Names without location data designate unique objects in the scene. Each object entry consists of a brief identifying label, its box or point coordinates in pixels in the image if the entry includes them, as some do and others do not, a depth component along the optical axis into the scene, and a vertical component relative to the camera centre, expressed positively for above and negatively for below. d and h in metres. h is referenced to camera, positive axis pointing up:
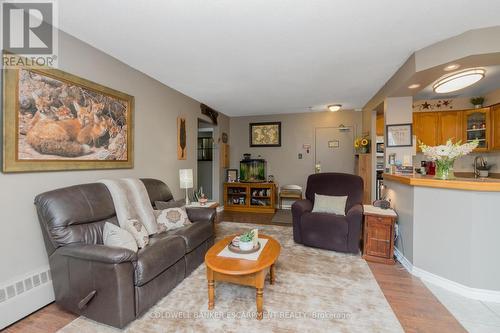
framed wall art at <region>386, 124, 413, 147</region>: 3.22 +0.46
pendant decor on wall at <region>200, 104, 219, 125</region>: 4.59 +1.20
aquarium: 5.73 -0.10
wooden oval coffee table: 1.69 -0.80
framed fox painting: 1.71 +0.41
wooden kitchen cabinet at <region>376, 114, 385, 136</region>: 4.30 +0.83
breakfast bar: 1.98 -0.67
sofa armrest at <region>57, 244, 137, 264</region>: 1.55 -0.63
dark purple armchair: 2.88 -0.73
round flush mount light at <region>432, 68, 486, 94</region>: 2.43 +1.00
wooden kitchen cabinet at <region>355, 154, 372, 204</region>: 4.20 -0.12
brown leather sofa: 1.57 -0.75
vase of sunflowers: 4.43 +0.45
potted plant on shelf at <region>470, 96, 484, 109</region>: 4.04 +1.20
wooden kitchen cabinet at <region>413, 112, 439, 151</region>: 4.37 +0.79
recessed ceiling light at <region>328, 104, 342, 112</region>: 4.69 +1.28
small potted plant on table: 2.00 -0.70
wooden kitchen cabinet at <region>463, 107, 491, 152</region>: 3.97 +0.74
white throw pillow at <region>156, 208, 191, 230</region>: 2.54 -0.62
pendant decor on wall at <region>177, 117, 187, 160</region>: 3.76 +0.49
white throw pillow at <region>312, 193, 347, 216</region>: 3.23 -0.58
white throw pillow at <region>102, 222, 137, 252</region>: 1.86 -0.61
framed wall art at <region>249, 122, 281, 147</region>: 5.72 +0.85
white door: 5.30 +0.43
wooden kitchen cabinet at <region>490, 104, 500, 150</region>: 3.80 +0.69
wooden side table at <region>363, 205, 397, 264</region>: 2.68 -0.87
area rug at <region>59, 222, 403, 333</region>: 1.62 -1.19
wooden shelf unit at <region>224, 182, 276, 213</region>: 5.30 -0.76
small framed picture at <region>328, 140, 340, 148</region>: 5.36 +0.55
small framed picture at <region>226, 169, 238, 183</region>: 5.68 -0.23
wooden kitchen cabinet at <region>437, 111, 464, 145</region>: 4.24 +0.78
